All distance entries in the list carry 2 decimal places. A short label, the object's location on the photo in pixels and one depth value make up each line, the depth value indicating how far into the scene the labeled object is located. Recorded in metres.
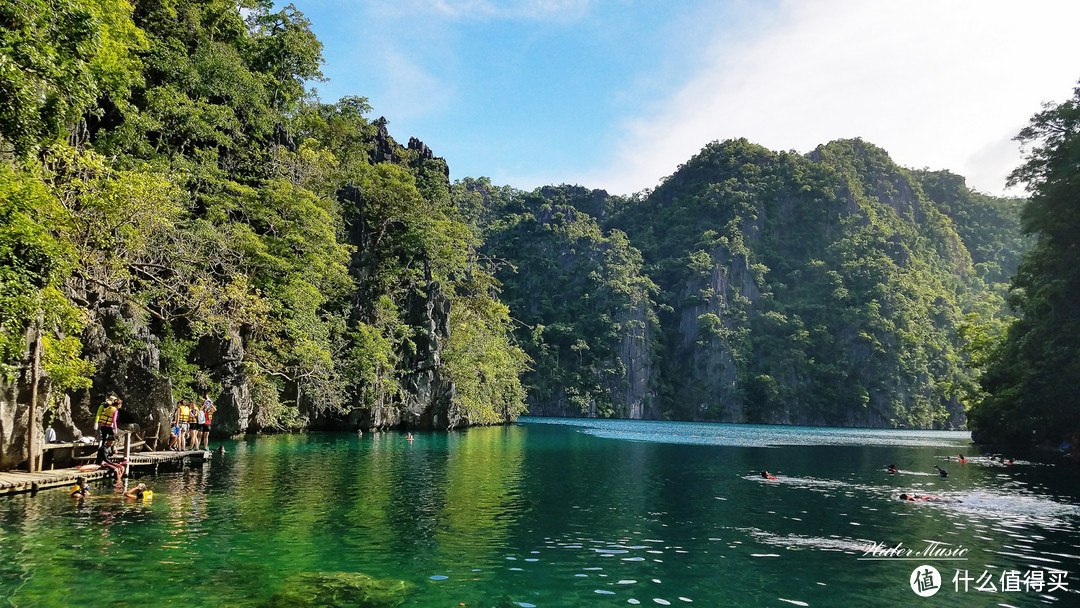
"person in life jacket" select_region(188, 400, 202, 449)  24.27
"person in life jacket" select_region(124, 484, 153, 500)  14.85
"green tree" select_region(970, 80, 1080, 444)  36.41
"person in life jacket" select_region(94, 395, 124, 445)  17.31
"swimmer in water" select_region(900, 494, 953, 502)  19.22
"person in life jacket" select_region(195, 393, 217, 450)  24.44
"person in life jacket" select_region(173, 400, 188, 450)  23.23
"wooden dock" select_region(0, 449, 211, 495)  14.18
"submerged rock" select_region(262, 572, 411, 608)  8.12
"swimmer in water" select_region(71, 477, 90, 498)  14.66
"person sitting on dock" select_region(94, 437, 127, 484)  17.38
